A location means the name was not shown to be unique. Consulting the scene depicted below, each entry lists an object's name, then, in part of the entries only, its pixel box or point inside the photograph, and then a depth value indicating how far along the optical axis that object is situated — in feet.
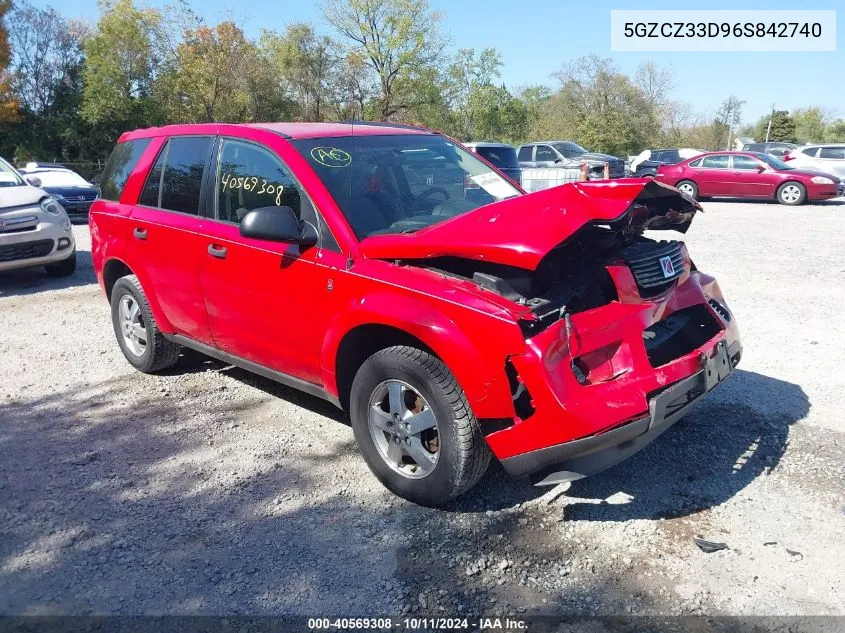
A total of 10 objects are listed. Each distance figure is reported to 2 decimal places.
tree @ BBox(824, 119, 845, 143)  217.75
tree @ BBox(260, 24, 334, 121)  116.26
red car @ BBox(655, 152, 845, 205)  57.72
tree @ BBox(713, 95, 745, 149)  169.04
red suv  9.71
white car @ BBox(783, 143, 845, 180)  67.72
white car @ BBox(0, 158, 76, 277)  27.71
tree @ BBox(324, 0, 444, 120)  115.44
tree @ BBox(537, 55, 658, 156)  140.05
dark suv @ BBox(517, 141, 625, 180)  66.49
